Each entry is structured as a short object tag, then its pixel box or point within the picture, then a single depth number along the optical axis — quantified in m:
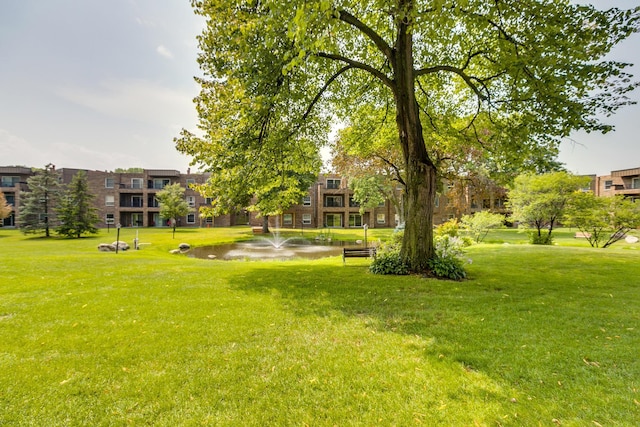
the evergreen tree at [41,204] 27.44
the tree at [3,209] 31.16
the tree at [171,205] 31.84
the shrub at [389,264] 9.17
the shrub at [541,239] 21.56
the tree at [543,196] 18.70
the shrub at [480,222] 21.11
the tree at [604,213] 16.67
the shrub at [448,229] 19.22
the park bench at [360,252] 11.90
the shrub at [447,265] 8.73
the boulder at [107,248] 18.27
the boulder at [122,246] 19.20
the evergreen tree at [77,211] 26.66
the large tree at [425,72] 8.11
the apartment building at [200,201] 42.94
